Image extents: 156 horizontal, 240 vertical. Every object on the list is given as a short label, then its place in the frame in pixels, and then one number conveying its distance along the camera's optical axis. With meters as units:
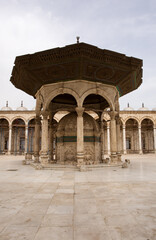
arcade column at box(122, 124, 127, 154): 29.93
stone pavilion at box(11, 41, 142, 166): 8.62
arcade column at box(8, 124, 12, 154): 29.62
